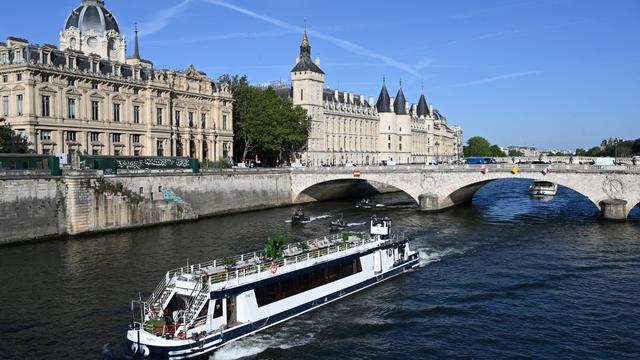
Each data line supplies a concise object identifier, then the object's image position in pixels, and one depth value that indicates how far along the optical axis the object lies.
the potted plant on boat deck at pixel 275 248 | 34.53
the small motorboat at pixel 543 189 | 107.55
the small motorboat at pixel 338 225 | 63.65
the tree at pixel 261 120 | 107.38
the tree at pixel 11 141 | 65.88
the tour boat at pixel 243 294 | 27.20
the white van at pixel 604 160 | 96.57
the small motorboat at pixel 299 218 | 70.19
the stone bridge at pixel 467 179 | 67.25
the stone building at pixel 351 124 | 132.25
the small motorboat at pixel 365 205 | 88.62
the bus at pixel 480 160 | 139.77
